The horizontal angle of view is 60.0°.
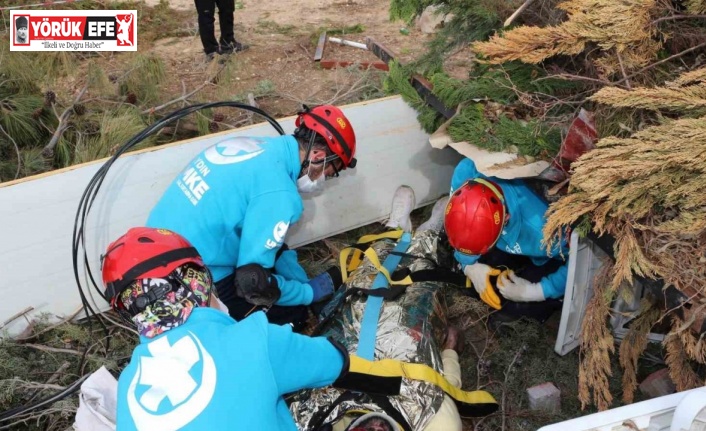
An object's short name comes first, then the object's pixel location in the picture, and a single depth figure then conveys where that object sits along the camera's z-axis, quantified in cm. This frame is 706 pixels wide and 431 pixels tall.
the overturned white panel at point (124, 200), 342
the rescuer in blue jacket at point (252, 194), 310
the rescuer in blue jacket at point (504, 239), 326
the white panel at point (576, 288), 296
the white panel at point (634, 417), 164
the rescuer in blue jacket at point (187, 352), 190
